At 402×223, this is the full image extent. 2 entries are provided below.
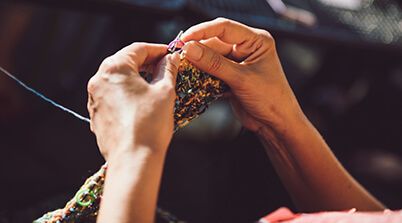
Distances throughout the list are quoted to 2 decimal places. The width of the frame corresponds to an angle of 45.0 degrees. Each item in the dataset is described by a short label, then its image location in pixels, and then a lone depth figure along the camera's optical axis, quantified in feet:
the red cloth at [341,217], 3.49
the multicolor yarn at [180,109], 3.36
